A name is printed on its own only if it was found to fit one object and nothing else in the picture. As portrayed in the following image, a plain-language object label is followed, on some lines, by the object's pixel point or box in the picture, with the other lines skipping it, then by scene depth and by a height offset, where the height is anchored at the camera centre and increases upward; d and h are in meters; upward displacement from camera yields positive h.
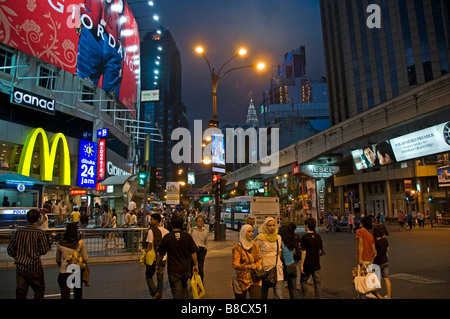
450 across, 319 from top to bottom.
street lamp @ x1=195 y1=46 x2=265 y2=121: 18.87 +8.28
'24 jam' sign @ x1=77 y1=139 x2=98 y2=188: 32.98 +5.07
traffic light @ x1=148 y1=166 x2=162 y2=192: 14.82 +1.58
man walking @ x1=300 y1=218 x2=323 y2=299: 6.34 -0.98
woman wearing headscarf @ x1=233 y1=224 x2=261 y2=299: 5.21 -0.85
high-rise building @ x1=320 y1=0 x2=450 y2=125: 60.62 +32.43
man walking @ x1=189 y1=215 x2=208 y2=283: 8.06 -0.65
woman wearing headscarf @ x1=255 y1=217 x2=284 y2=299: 5.61 -0.67
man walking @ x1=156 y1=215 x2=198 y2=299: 5.30 -0.74
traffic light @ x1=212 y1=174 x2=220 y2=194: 19.17 +1.66
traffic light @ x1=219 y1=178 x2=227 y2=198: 19.03 +1.49
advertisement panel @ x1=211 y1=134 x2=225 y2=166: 19.94 +3.88
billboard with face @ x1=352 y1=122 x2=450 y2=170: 19.89 +4.38
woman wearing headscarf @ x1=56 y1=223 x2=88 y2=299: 5.70 -0.72
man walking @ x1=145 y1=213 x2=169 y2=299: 6.92 -0.75
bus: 24.03 +0.22
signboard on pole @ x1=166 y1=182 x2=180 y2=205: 25.22 +1.54
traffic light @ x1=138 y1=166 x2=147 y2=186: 14.69 +1.56
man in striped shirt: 5.34 -0.67
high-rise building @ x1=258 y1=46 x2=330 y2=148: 103.81 +45.81
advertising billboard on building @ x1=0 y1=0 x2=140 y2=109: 21.27 +13.78
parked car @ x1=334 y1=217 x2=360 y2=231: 30.39 -1.38
